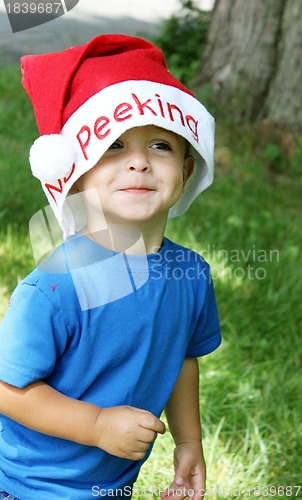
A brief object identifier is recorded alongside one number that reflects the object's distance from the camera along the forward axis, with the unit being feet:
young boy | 3.82
